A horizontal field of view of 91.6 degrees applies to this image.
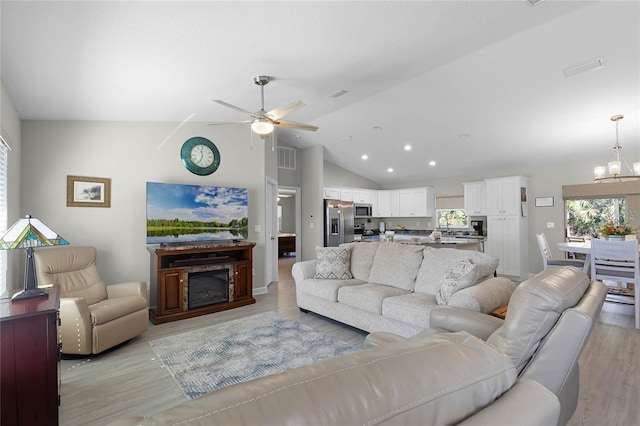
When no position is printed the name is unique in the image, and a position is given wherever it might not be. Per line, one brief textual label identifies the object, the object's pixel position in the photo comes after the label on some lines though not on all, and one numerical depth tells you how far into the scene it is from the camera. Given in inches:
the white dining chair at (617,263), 144.3
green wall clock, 184.4
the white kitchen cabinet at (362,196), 343.9
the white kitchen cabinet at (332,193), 318.7
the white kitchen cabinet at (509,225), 254.2
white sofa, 112.4
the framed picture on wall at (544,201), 254.1
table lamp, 83.3
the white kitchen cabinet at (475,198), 287.3
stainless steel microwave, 345.1
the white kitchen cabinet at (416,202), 330.4
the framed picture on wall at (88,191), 155.9
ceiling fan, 127.8
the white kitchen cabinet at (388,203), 355.9
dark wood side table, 67.3
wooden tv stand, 158.2
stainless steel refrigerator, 290.1
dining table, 174.2
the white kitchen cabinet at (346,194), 331.0
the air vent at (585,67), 140.9
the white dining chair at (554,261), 194.1
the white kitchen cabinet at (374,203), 362.3
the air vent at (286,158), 290.7
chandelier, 166.7
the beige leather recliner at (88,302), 112.4
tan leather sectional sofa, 19.1
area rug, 103.2
